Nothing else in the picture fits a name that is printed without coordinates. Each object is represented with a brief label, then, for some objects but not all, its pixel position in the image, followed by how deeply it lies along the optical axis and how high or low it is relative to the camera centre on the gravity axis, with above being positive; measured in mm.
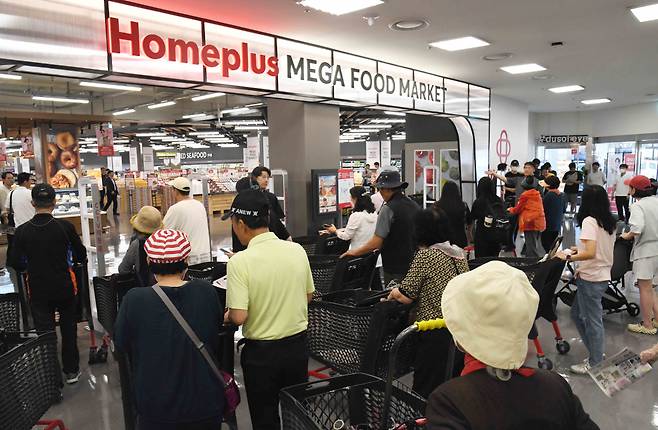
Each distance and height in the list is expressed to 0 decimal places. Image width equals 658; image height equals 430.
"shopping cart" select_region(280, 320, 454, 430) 1806 -916
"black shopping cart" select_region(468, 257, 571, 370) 4000 -968
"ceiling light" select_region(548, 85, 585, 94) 11778 +1834
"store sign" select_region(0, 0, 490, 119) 4367 +1304
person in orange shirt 7211 -786
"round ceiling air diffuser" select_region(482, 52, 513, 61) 7938 +1777
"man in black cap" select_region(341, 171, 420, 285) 4191 -540
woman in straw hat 3793 -564
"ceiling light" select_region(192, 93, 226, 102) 13861 +2135
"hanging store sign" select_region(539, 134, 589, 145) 17984 +933
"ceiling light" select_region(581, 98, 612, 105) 14819 +1877
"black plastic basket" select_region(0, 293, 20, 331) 3488 -976
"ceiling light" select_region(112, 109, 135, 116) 16536 +2068
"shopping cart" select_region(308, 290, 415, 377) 2809 -1009
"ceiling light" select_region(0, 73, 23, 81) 11105 +2363
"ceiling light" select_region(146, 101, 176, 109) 15257 +2137
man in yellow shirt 2311 -658
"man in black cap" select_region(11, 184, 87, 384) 3871 -699
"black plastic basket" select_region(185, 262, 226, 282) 3994 -833
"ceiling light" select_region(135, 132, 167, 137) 24005 +1905
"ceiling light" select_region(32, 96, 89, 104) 12867 +2016
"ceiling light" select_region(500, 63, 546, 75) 9000 +1794
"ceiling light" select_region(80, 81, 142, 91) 13523 +2355
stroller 5562 -1470
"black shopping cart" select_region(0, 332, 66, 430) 2498 -1118
